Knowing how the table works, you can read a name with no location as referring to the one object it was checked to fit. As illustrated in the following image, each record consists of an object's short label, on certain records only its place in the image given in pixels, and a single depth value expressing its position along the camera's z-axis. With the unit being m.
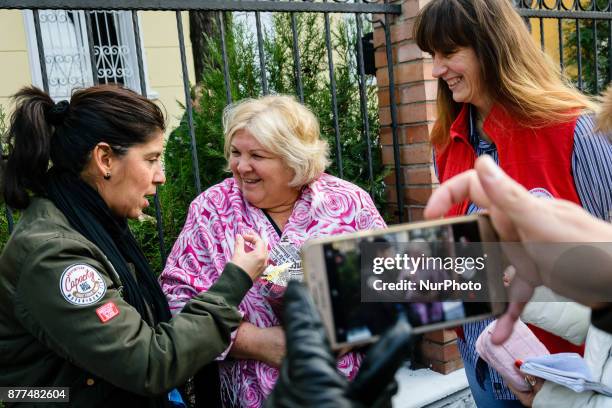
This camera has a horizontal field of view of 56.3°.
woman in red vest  1.70
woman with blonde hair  1.94
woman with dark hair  1.41
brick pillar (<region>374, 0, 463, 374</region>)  2.86
